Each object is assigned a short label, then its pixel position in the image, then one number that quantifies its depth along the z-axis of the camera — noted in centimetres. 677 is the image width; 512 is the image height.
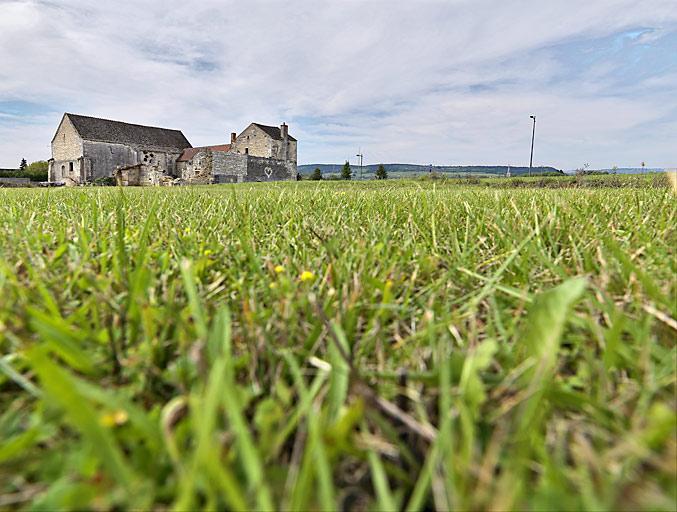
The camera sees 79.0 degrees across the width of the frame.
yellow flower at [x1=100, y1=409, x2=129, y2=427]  47
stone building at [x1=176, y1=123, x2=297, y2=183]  3850
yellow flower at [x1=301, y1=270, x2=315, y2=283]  100
